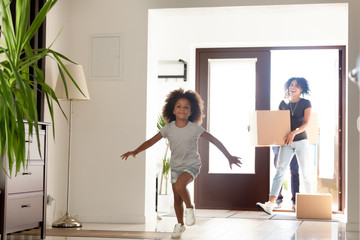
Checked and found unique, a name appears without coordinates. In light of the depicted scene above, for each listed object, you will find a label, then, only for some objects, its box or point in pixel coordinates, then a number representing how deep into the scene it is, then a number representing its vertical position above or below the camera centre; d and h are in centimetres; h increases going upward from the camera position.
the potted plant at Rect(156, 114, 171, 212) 643 -50
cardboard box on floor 593 -63
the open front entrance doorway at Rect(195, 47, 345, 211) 702 +33
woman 626 +1
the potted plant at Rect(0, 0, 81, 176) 255 +22
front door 710 +23
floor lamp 500 +37
